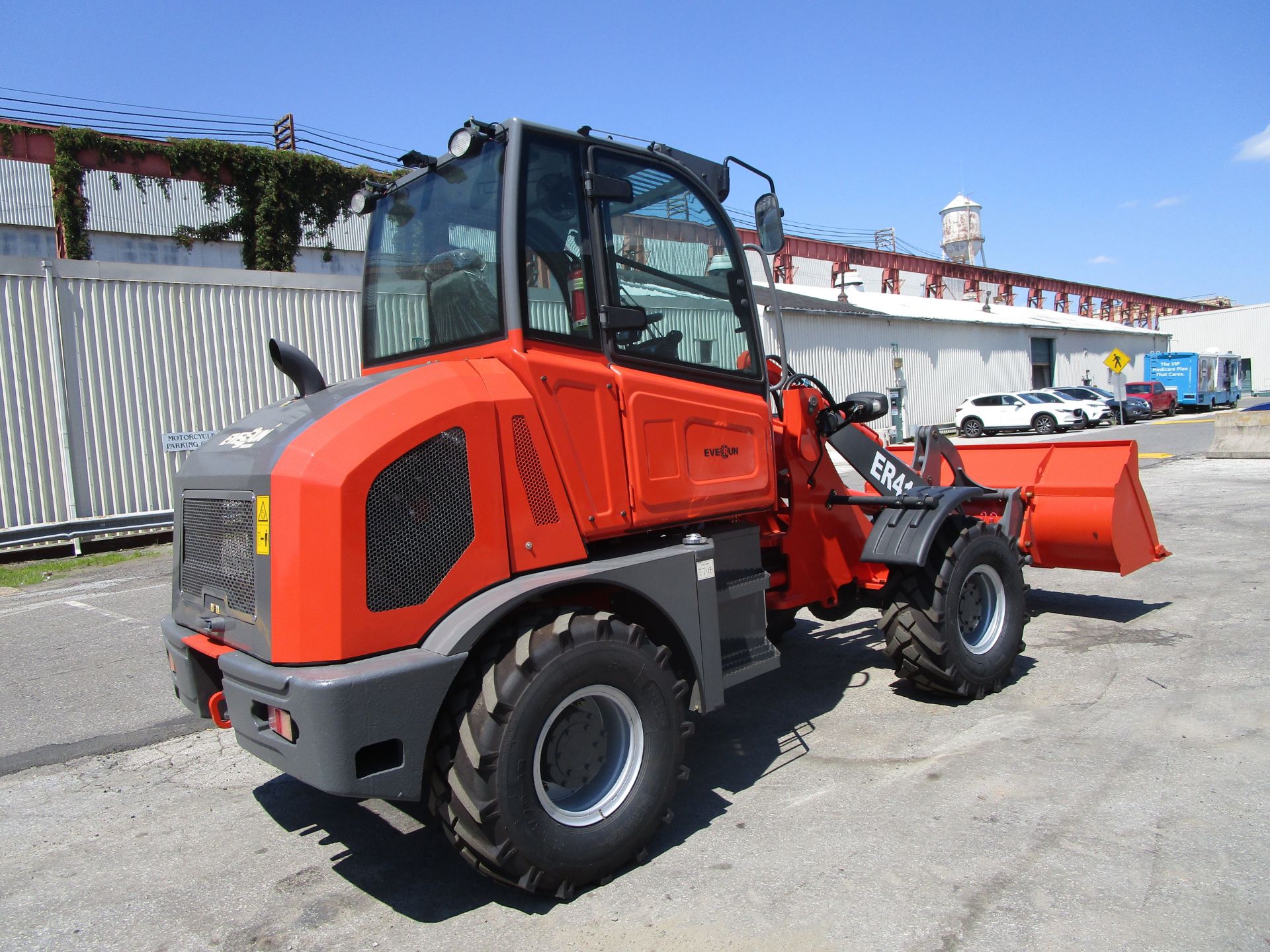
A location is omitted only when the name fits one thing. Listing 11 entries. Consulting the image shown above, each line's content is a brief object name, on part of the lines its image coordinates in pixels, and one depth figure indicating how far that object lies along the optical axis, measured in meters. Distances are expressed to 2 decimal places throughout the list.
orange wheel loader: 3.00
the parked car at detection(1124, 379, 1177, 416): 38.72
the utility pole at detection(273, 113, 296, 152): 27.08
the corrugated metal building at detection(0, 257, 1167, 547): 11.99
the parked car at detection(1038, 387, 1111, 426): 33.25
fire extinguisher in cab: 3.68
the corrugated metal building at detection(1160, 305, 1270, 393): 60.81
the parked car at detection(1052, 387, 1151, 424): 34.47
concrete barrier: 19.56
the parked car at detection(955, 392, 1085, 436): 32.12
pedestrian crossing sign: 33.59
